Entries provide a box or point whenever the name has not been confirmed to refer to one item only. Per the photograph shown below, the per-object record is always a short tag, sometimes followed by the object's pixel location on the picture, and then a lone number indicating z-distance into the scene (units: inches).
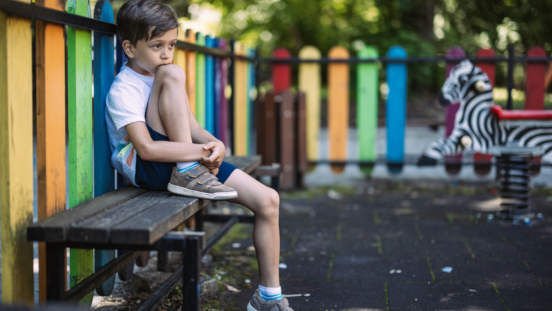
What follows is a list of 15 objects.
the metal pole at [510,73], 233.0
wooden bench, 72.8
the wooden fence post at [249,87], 241.6
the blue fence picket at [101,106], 102.9
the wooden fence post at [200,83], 163.3
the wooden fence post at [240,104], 219.5
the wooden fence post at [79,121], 94.7
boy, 94.1
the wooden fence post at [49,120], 85.7
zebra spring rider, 185.0
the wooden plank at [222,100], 192.9
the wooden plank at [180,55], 138.6
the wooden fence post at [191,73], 151.8
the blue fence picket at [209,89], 176.2
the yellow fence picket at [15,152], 75.4
